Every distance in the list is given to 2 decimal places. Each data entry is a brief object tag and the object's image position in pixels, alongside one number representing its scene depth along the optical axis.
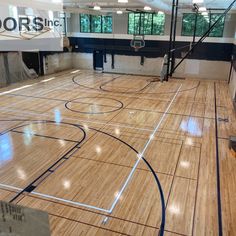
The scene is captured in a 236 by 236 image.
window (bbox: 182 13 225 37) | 18.11
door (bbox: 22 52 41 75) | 17.70
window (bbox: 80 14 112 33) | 20.52
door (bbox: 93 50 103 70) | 21.52
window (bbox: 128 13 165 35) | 19.19
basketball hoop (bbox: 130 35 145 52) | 19.52
